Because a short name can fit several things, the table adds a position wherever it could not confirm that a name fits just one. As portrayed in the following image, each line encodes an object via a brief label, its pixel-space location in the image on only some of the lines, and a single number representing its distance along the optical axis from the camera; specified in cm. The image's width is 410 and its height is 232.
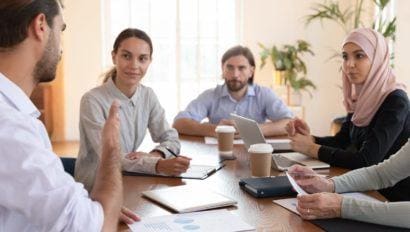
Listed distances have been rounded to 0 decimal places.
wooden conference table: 130
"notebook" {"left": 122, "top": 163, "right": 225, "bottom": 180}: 181
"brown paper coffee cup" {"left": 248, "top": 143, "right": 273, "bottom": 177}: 177
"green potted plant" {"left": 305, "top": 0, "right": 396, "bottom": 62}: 462
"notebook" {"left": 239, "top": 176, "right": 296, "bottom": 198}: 154
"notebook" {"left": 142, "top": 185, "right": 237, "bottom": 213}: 140
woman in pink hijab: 201
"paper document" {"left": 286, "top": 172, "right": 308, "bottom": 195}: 149
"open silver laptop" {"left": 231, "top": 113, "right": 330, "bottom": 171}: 197
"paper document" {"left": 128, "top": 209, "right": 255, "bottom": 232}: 124
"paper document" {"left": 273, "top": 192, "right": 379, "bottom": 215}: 143
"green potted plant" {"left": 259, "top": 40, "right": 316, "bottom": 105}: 571
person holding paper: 132
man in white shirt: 91
